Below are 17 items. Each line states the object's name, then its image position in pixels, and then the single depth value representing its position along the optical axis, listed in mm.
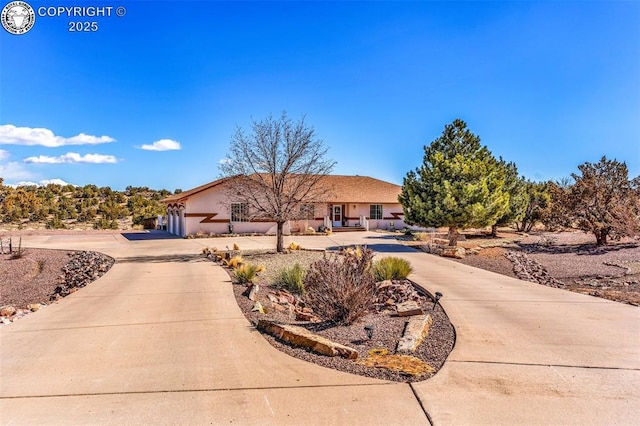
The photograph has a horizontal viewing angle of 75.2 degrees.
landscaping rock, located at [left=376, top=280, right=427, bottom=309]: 10289
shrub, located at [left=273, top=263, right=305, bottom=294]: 11695
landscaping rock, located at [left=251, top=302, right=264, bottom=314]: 8812
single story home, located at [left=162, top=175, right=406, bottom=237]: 29828
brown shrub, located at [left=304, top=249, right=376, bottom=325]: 7711
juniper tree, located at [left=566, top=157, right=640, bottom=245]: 20031
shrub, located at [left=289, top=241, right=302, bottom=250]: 20288
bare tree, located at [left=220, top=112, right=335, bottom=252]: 19164
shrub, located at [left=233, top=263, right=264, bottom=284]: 11828
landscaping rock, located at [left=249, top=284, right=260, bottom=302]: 9916
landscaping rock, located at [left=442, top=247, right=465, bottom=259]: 18281
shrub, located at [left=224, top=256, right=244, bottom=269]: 14203
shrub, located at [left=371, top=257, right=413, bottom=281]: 12516
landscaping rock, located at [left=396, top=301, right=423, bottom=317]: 8508
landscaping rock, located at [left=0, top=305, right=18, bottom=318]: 9281
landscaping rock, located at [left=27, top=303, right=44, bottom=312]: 9492
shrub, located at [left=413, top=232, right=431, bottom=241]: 26688
